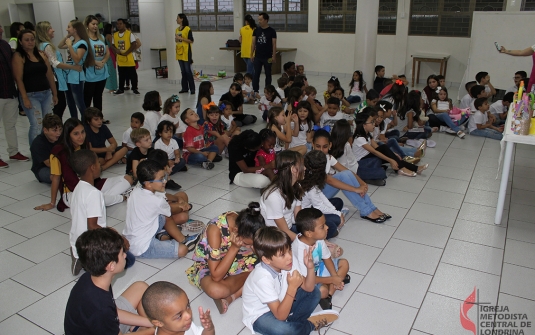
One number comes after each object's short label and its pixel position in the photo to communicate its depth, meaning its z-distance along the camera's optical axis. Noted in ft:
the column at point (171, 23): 30.66
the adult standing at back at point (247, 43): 30.73
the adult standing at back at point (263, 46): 27.61
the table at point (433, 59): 31.22
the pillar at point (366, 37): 28.07
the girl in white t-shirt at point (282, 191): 9.71
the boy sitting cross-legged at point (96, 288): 6.31
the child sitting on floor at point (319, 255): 8.29
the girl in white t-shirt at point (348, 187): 12.16
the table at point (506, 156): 11.51
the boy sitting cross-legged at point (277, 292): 7.15
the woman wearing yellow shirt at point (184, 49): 29.19
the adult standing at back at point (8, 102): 15.51
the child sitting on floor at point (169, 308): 6.09
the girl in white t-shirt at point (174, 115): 16.99
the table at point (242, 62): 38.12
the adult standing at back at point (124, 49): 28.04
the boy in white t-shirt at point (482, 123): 20.07
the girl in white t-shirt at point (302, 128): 16.87
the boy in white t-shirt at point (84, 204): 9.48
